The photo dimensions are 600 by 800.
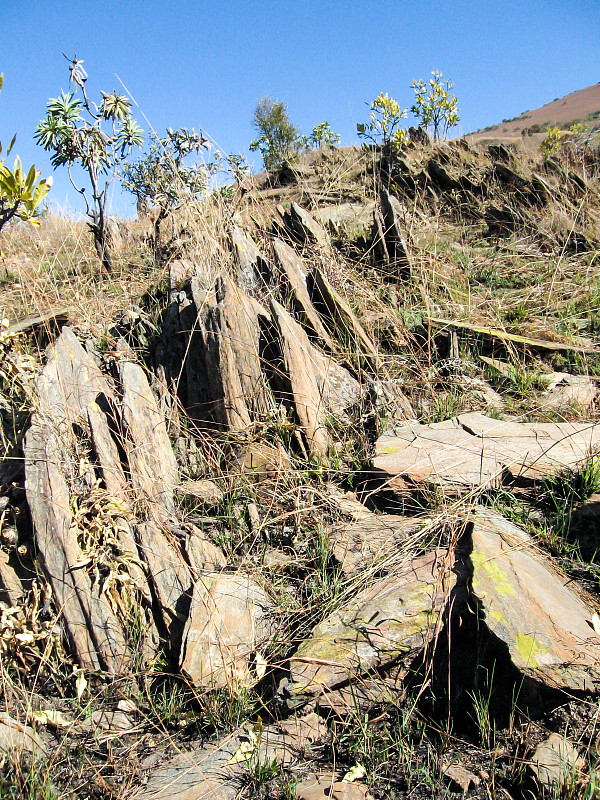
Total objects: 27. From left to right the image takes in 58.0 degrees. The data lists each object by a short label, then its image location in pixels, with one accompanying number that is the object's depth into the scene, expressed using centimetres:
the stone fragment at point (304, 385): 317
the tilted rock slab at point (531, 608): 193
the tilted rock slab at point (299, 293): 372
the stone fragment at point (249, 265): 391
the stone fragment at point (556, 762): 173
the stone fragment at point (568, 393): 344
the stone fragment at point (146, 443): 288
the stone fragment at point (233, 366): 323
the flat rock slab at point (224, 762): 188
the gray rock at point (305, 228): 454
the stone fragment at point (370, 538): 256
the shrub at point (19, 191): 262
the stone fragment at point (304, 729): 202
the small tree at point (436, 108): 929
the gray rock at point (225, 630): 223
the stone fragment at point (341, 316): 374
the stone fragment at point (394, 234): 461
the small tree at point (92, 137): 487
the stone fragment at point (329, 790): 181
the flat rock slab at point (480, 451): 279
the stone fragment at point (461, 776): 182
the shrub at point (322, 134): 1350
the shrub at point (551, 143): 802
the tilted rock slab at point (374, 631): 211
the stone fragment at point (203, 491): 295
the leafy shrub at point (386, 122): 751
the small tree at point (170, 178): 507
